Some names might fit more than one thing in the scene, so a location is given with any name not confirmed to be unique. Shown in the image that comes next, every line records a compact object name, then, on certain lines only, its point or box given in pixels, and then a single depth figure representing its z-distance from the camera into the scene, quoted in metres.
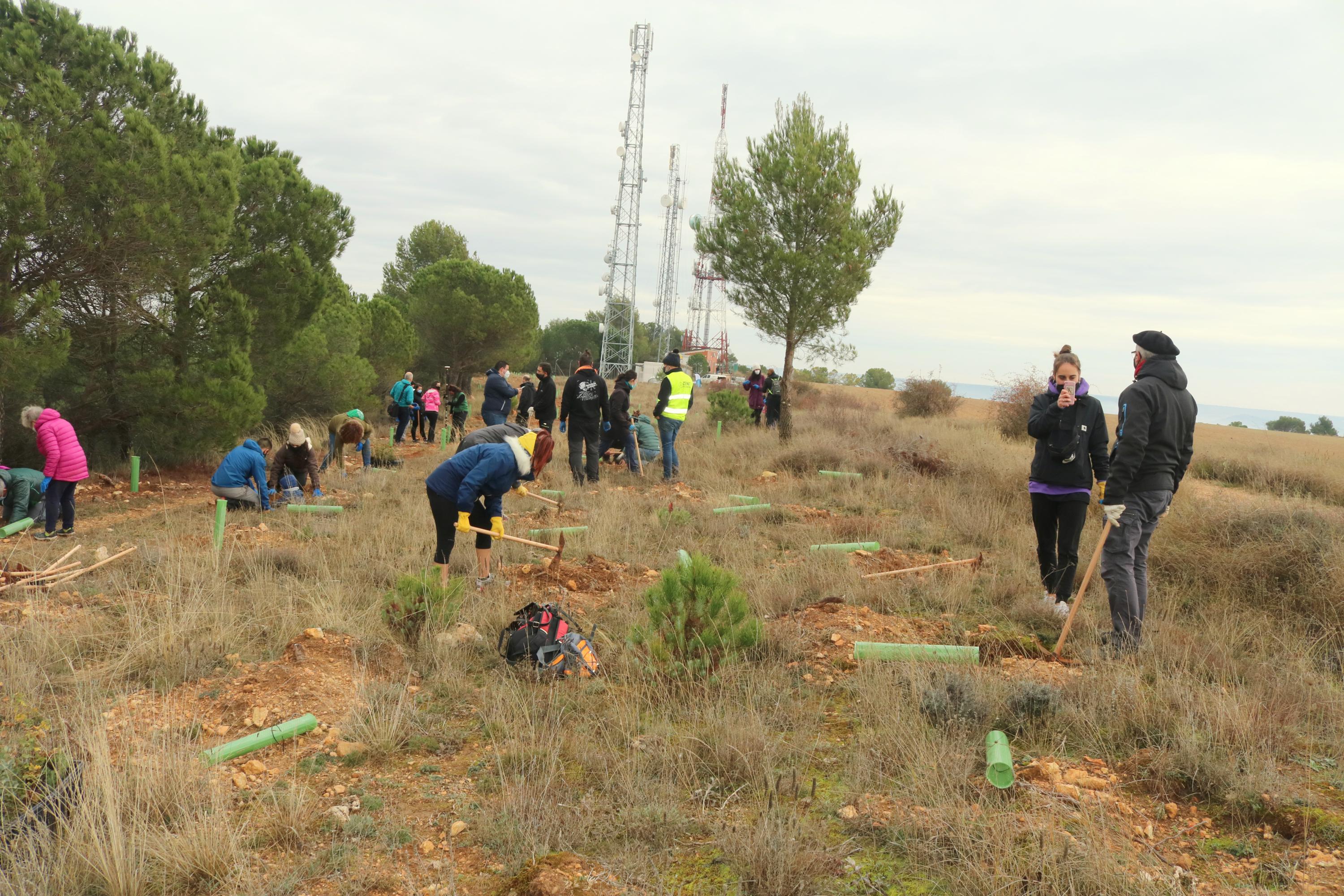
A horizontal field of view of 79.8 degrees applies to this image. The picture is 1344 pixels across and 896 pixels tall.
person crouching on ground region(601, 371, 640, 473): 11.80
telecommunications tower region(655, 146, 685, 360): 51.81
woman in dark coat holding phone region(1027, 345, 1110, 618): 5.50
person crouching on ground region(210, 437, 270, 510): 9.36
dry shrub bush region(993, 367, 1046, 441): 18.73
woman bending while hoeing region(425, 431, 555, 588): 5.52
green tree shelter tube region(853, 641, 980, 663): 4.68
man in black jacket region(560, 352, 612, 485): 10.73
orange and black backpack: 4.50
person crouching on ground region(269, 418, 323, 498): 9.91
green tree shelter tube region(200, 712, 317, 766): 3.50
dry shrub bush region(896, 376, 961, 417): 26.97
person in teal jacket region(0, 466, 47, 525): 8.90
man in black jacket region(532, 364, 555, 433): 11.80
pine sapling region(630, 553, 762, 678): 4.44
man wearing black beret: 4.63
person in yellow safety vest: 10.96
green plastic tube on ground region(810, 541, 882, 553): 7.52
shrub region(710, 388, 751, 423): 19.05
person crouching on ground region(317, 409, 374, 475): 11.80
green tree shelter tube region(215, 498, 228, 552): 6.92
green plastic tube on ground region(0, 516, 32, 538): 7.63
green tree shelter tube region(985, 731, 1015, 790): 3.14
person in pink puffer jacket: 8.30
